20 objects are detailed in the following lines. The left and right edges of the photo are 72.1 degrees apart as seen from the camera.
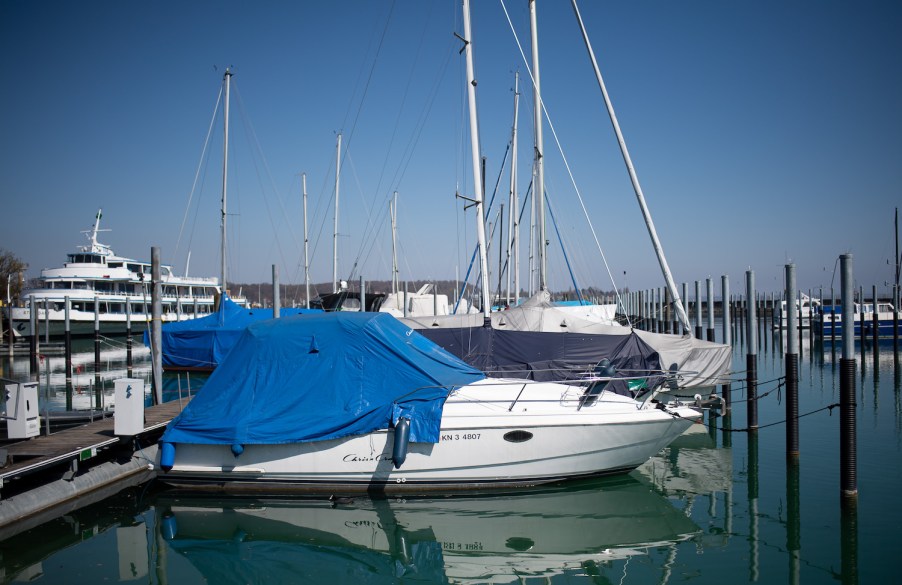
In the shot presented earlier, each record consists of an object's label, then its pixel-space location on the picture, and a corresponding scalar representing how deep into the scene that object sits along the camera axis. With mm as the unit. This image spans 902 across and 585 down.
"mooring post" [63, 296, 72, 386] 25850
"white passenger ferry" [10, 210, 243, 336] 50062
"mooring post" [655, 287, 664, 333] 29759
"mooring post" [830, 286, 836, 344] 36344
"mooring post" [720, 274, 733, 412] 15734
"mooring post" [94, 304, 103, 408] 20770
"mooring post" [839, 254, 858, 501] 9219
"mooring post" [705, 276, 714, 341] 18312
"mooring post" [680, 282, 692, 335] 16453
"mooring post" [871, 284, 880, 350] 31586
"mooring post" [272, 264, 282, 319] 16578
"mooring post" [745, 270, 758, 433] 14008
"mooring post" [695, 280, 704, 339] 19353
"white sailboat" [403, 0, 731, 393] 14656
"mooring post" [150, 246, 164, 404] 12742
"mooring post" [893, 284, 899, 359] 32569
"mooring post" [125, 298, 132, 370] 31053
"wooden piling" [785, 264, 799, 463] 11547
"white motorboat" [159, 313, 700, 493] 9258
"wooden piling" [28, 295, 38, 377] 27891
